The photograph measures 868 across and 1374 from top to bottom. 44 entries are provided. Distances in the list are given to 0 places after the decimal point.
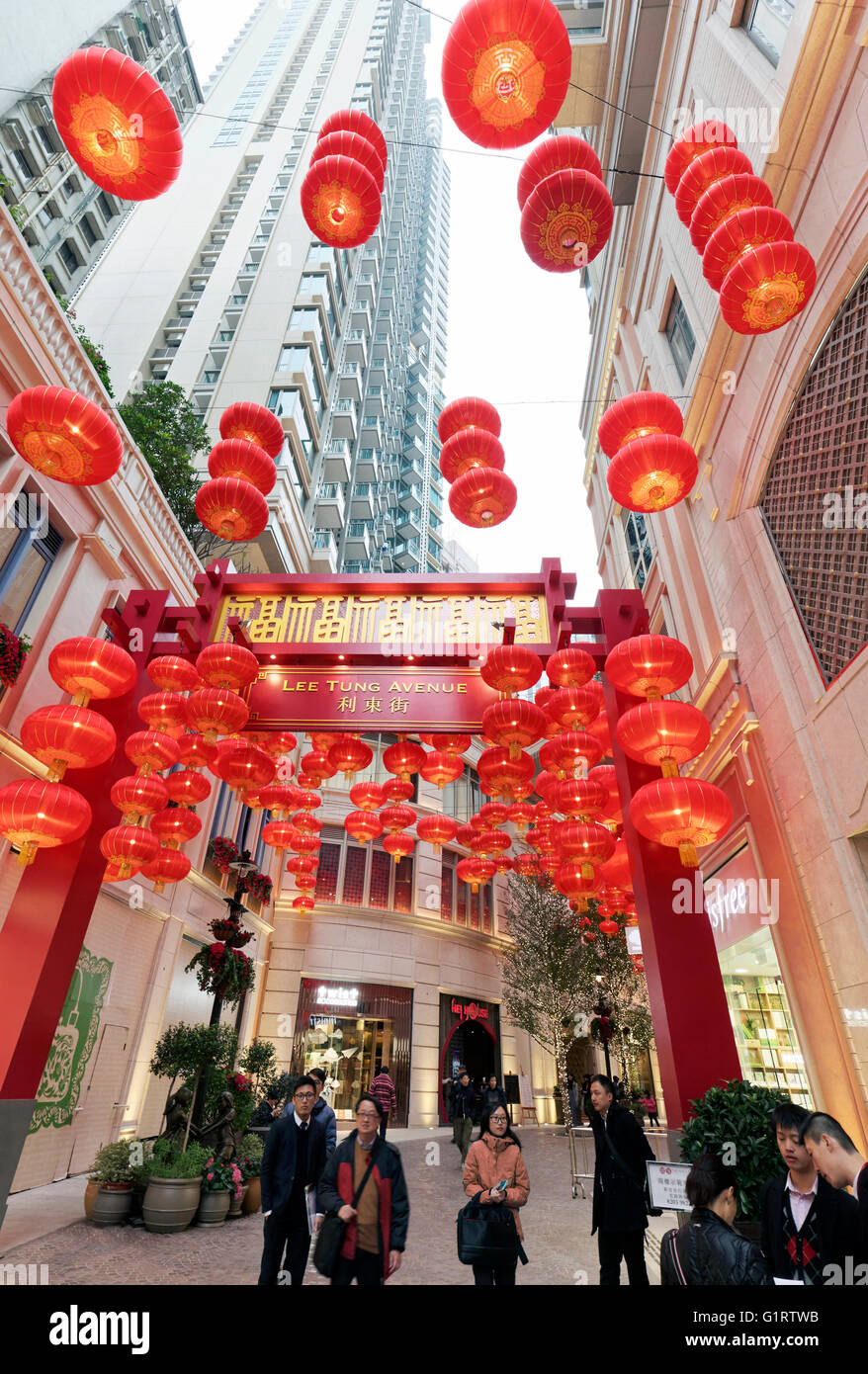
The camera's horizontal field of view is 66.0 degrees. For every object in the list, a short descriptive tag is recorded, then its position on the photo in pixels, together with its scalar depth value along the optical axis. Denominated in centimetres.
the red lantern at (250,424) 640
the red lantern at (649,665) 584
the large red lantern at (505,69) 373
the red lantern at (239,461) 616
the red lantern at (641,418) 543
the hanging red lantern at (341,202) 484
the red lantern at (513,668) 666
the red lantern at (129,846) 666
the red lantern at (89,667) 592
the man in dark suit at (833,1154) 283
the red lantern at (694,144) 480
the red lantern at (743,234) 431
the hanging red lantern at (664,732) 554
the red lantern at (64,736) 554
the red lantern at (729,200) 449
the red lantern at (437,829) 1054
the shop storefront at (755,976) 729
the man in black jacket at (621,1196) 453
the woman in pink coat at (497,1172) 403
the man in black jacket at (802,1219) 292
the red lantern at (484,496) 625
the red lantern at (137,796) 672
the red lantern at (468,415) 653
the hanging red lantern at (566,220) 466
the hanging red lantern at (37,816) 530
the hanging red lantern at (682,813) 518
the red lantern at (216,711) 644
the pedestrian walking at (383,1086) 1191
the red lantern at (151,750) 668
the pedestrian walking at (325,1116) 513
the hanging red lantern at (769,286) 417
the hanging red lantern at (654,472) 511
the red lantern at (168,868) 824
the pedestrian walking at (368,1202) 362
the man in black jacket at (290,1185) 445
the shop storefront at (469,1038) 2023
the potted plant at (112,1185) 705
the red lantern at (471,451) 635
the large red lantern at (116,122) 385
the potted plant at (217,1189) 738
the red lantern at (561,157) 472
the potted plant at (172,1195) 697
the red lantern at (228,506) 596
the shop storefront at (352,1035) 1817
